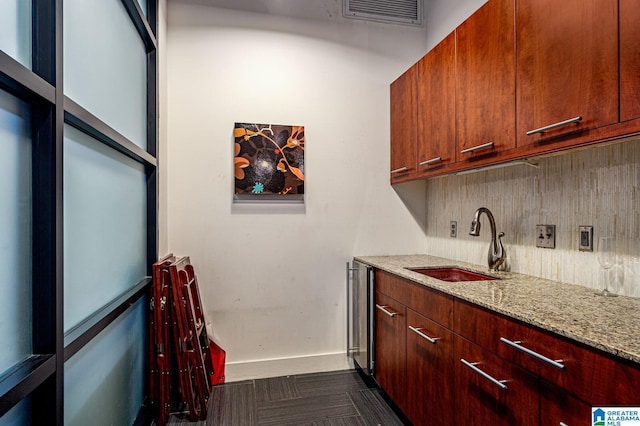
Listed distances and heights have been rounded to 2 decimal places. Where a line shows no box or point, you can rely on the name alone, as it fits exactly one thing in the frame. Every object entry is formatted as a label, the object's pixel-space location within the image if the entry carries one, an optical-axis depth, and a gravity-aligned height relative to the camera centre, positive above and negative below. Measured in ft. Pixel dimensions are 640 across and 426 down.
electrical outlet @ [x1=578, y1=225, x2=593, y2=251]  5.30 -0.37
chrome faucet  6.80 -0.69
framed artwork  8.66 +1.25
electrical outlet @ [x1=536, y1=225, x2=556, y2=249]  5.91 -0.38
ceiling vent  9.41 +5.32
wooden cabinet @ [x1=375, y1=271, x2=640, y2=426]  3.20 -1.81
